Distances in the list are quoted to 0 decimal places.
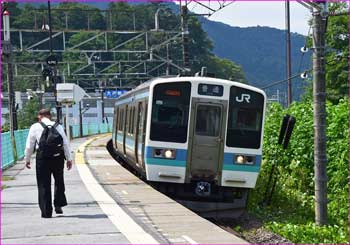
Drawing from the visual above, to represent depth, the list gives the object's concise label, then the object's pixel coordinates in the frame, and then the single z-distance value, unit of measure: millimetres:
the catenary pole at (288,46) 32625
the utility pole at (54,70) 25447
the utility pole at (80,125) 51375
